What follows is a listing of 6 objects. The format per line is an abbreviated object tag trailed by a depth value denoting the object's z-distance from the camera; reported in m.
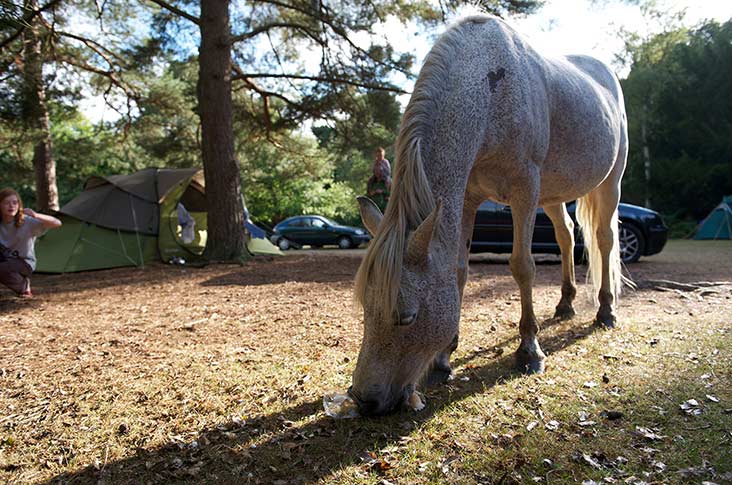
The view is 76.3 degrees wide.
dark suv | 8.85
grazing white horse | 2.12
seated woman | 5.59
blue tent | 17.66
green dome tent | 8.88
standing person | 8.81
